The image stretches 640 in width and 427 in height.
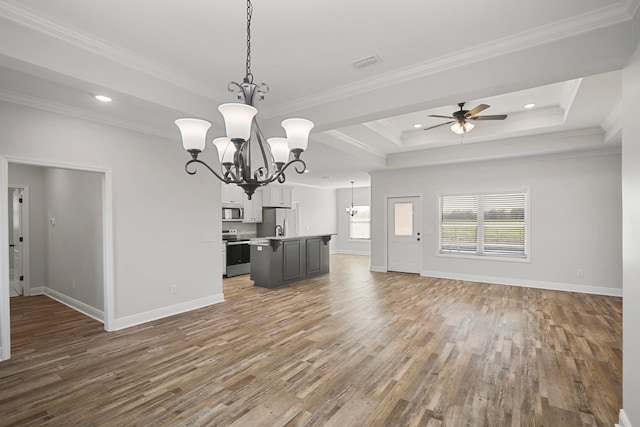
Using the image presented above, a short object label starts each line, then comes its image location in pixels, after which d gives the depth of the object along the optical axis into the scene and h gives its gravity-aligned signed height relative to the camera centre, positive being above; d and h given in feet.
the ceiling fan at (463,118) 13.79 +4.21
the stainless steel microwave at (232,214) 26.30 -0.44
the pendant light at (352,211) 36.98 -0.20
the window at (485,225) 20.76 -1.06
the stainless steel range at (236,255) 24.40 -3.72
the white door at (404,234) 24.64 -2.04
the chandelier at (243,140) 6.19 +1.58
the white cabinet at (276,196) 30.66 +1.30
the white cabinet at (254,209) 28.43 +0.01
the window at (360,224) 38.83 -1.90
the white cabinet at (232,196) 25.82 +1.15
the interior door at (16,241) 18.61 -2.01
